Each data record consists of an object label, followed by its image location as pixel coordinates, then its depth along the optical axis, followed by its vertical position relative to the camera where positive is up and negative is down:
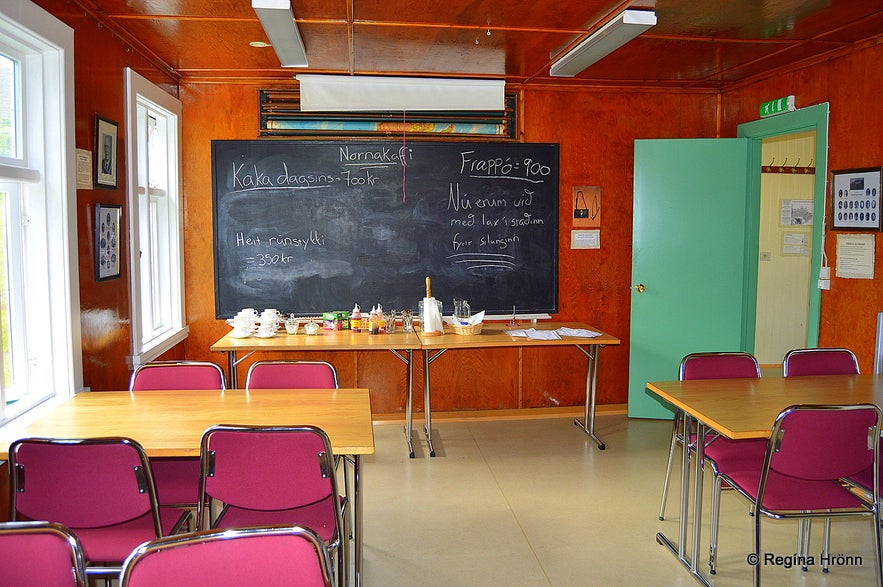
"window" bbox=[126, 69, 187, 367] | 4.32 +0.20
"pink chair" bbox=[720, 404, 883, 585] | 2.63 -0.78
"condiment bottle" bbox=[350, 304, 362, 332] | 5.12 -0.51
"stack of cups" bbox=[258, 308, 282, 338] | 4.84 -0.51
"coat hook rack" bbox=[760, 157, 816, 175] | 7.33 +0.82
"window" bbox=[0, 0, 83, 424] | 3.14 +0.12
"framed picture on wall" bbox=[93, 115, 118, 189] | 3.74 +0.52
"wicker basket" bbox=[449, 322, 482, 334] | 4.95 -0.56
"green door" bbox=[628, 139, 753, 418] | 5.45 -0.02
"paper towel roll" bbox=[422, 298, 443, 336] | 4.94 -0.49
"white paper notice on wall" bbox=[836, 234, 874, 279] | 4.30 -0.04
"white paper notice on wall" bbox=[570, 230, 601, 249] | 5.77 +0.08
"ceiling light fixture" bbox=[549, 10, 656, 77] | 3.53 +1.13
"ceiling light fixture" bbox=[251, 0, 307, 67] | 3.21 +1.09
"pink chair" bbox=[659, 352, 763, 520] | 3.65 -0.61
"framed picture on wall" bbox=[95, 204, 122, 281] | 3.72 +0.04
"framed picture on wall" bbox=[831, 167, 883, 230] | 4.23 +0.31
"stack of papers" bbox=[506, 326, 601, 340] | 4.88 -0.59
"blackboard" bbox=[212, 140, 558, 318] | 5.40 +0.19
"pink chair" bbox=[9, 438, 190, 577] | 2.27 -0.76
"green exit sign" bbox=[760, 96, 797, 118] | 5.00 +1.02
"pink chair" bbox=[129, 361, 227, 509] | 3.49 -0.63
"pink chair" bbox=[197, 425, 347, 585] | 2.37 -0.74
